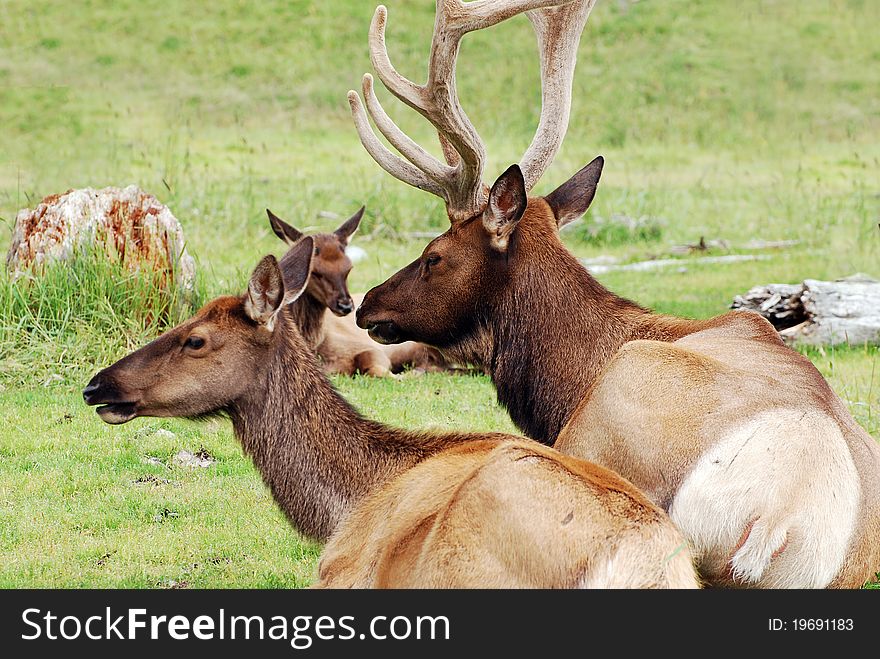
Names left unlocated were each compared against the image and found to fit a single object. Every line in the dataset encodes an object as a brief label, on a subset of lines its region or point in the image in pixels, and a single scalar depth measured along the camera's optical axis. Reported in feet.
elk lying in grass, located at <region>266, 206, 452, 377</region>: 66.44
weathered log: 62.64
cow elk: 24.29
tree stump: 60.59
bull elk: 28.55
